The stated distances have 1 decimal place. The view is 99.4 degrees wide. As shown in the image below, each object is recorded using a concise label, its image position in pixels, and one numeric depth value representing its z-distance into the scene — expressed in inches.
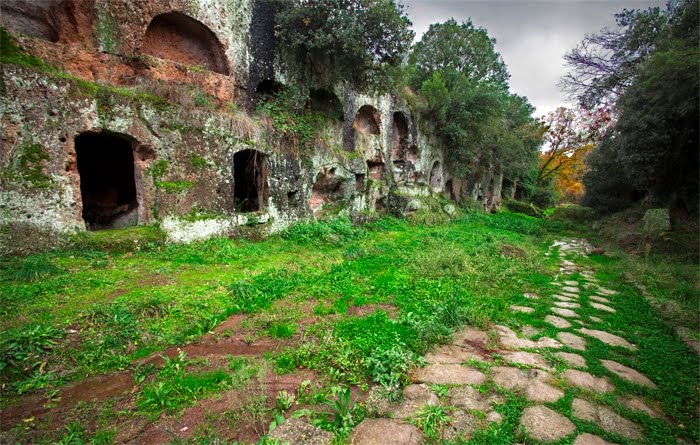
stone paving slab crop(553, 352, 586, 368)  140.3
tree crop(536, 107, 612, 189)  659.3
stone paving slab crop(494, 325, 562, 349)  156.9
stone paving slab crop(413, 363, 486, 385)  125.7
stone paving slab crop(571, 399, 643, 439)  100.7
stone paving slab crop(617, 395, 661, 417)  110.9
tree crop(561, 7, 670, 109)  495.8
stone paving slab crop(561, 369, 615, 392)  124.0
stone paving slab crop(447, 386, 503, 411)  110.6
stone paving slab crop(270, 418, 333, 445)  94.7
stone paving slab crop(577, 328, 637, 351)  162.9
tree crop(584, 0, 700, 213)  302.5
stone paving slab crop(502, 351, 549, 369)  139.5
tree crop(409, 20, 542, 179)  706.8
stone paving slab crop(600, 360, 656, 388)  130.2
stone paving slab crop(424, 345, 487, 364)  142.0
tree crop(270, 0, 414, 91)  395.9
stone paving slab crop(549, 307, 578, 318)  198.8
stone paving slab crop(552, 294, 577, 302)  228.2
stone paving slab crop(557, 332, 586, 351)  158.1
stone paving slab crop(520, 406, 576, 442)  97.0
